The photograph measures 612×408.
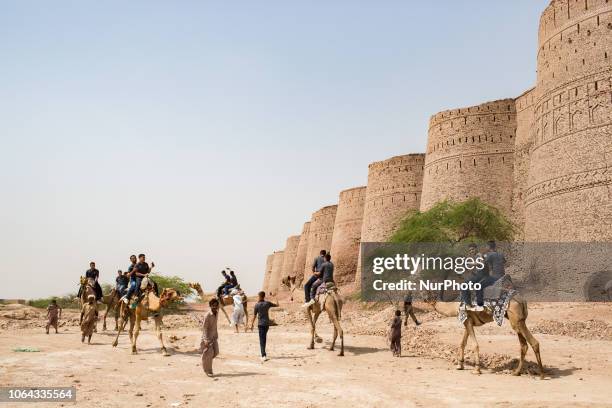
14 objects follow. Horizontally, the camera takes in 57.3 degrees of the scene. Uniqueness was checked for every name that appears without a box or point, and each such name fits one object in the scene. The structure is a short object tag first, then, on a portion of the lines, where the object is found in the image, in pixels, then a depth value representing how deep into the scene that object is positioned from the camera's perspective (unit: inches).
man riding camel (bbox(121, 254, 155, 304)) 486.3
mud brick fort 856.9
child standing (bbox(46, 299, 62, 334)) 663.1
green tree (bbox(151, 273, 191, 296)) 1547.7
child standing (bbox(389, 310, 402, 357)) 486.9
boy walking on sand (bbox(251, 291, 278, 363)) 452.1
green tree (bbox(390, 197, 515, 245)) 1044.5
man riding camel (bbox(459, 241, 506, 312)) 403.9
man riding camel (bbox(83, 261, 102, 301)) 598.5
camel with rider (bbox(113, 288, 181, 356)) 456.8
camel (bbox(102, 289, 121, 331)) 676.7
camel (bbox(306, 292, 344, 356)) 503.5
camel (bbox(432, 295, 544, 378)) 382.9
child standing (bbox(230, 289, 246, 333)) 649.6
